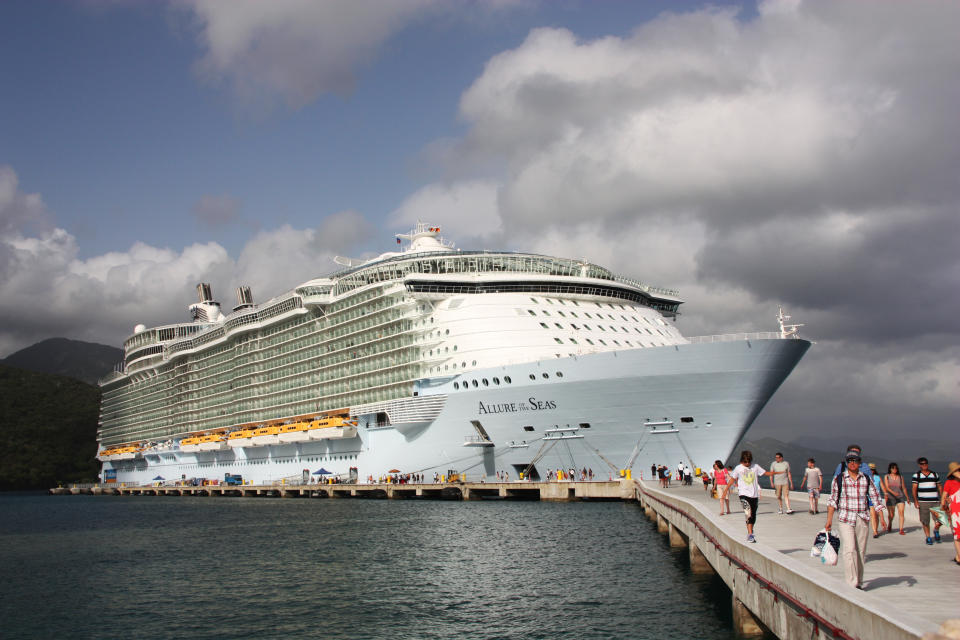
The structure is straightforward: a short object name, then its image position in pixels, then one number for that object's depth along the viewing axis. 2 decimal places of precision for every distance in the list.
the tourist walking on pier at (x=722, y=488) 17.73
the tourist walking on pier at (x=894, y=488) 14.38
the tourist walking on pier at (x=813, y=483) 17.48
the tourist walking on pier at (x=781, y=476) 17.17
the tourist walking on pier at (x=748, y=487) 13.20
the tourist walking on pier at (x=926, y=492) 13.09
